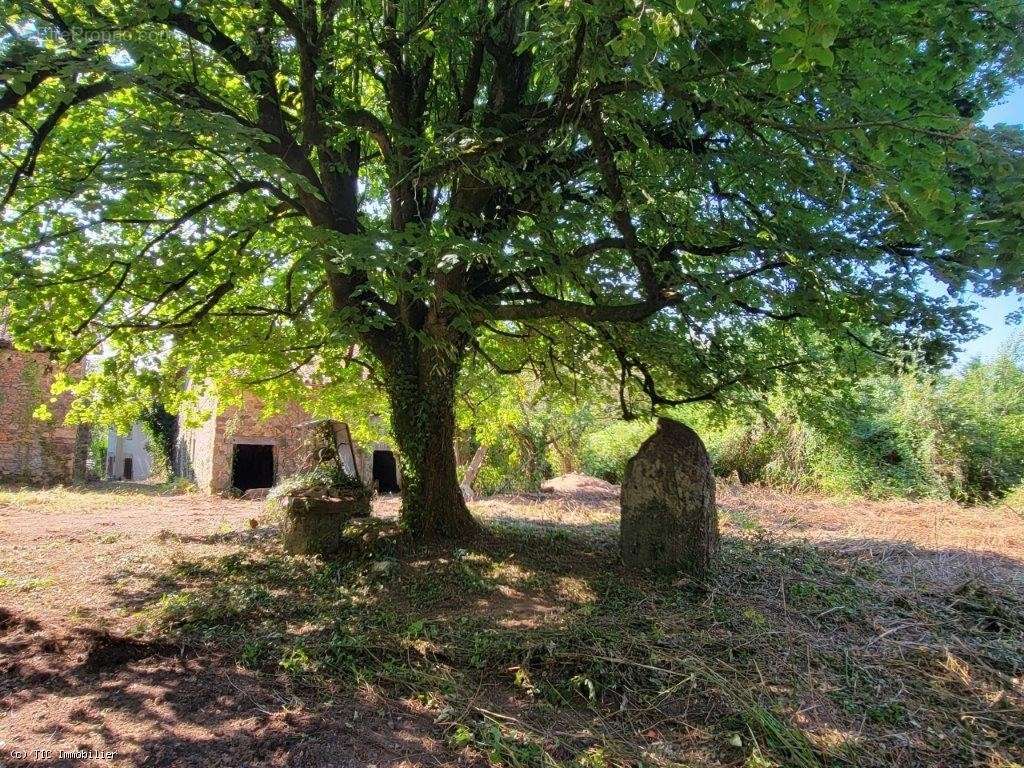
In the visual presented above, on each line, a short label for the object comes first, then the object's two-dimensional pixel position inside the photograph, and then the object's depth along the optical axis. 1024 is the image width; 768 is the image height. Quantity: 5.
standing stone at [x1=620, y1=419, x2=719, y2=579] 6.41
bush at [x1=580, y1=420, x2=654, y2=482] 20.77
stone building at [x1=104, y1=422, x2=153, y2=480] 38.66
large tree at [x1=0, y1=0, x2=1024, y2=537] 3.75
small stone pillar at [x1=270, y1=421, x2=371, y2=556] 7.64
